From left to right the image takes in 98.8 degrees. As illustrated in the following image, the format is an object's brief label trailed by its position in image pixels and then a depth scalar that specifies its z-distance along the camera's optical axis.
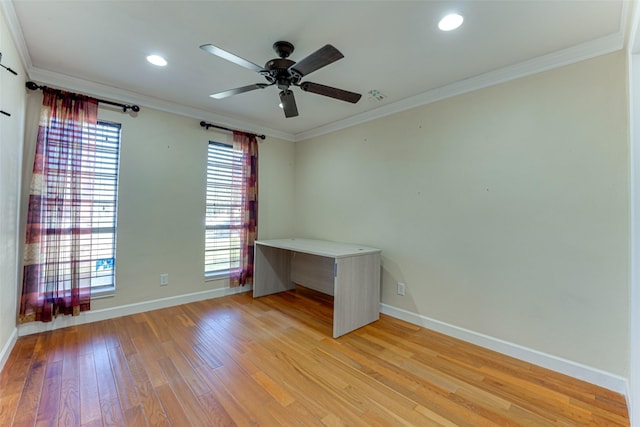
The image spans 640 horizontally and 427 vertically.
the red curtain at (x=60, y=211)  2.50
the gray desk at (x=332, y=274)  2.70
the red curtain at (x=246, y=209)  3.87
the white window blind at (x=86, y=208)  2.60
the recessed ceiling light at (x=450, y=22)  1.77
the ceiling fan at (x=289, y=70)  1.73
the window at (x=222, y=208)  3.70
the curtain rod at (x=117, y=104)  2.51
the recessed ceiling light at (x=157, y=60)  2.31
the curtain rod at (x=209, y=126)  3.56
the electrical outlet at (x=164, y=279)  3.30
